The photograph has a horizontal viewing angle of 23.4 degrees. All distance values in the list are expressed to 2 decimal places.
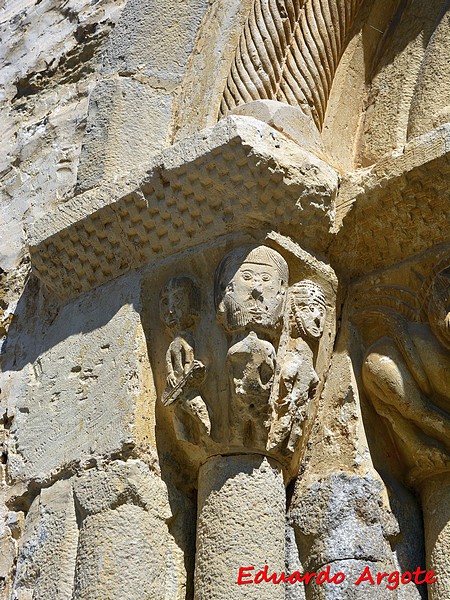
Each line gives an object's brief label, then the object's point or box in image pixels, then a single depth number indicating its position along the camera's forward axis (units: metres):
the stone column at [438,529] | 2.86
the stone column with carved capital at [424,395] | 3.00
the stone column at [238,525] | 2.74
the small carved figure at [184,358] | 2.92
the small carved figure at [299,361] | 2.94
